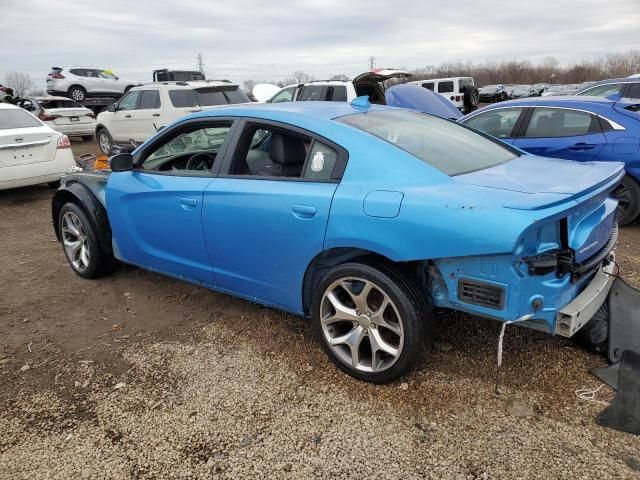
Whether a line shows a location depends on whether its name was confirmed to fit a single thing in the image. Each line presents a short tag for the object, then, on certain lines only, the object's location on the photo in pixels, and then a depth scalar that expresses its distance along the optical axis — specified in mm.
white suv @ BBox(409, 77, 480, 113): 23078
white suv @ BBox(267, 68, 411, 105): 11414
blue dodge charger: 2336
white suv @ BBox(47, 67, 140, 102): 20969
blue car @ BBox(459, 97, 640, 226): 5551
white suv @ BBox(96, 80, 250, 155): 11227
